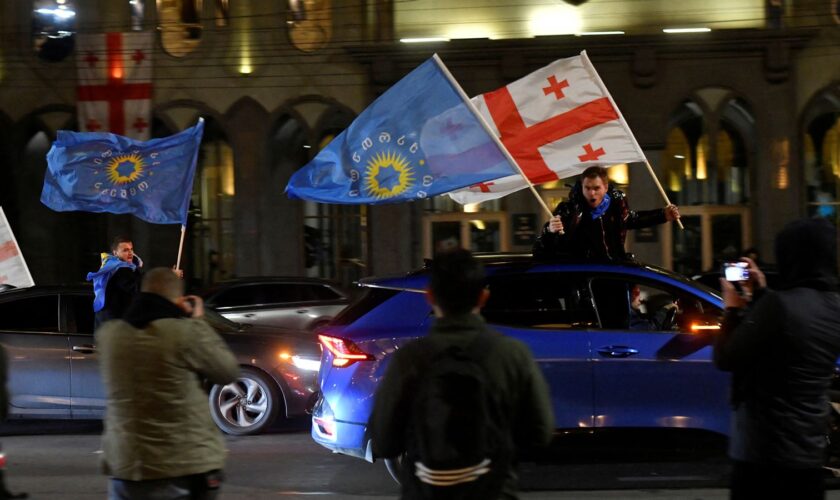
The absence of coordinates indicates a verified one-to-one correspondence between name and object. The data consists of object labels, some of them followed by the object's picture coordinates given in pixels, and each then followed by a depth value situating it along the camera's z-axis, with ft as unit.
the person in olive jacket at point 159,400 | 15.67
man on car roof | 28.17
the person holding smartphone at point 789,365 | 14.05
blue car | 25.61
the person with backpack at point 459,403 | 11.69
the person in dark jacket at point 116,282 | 33.37
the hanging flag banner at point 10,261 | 47.37
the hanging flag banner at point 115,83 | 77.25
